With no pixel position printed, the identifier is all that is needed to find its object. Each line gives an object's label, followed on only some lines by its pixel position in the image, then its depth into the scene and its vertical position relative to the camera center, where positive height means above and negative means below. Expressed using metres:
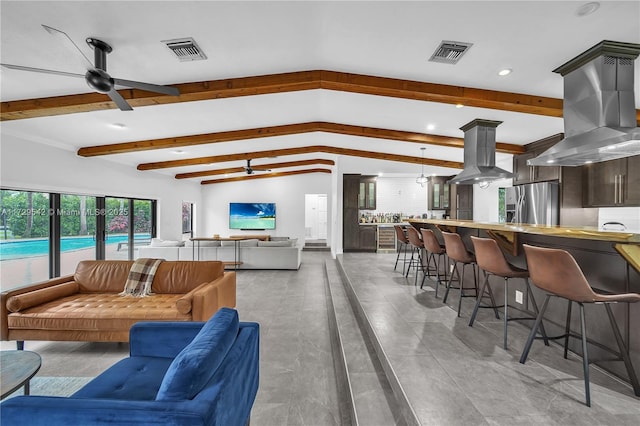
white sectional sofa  7.01 -0.95
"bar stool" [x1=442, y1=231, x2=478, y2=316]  3.34 -0.44
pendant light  7.42 +0.77
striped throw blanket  3.61 -0.80
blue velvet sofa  1.18 -0.79
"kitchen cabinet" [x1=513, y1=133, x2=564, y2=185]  5.44 +0.88
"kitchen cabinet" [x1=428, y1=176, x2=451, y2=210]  9.02 +0.60
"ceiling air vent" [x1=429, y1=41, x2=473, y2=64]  2.70 +1.48
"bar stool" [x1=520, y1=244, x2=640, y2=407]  1.78 -0.47
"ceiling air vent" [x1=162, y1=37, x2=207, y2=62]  2.55 +1.42
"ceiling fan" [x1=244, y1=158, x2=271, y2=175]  7.73 +1.12
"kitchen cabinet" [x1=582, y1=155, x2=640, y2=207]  4.50 +0.45
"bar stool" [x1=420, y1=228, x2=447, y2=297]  4.08 -0.44
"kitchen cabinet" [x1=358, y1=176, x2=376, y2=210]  8.84 +0.53
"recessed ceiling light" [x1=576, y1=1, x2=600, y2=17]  2.11 +1.43
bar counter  1.94 -0.46
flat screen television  11.03 -0.18
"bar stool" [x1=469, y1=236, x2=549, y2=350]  2.55 -0.47
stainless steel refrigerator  5.46 +0.16
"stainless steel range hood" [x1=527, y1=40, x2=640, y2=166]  2.63 +1.02
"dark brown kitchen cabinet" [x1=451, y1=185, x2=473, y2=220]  8.77 +0.30
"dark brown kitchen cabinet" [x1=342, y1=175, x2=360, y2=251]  8.65 -0.33
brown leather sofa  2.95 -0.98
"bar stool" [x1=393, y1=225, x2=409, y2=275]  5.51 -0.43
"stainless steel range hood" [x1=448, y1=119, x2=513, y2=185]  4.69 +0.95
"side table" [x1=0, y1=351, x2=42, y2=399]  1.60 -0.90
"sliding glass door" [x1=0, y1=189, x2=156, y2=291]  4.42 -0.37
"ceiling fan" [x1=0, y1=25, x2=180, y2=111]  2.15 +1.03
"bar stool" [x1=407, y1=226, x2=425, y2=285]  4.75 -0.43
